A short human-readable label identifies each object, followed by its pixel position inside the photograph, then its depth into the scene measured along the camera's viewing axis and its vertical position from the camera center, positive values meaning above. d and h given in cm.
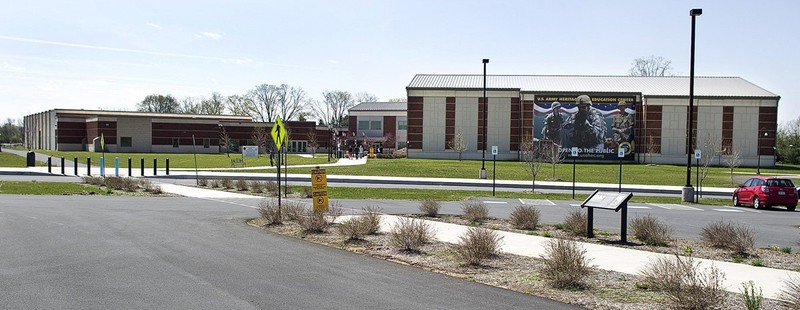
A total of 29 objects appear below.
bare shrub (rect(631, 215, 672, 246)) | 1226 -182
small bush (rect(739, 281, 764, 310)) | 639 -164
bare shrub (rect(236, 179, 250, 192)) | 2670 -212
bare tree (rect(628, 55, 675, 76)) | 10756 +1147
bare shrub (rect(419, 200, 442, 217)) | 1675 -187
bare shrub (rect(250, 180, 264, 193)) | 2561 -210
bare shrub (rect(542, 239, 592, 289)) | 828 -172
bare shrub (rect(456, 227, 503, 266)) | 984 -173
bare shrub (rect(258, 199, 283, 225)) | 1455 -182
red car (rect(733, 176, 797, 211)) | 2483 -208
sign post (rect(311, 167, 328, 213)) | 1511 -129
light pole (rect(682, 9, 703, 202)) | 2521 -182
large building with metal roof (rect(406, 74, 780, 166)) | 6694 +190
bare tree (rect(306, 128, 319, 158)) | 9488 +7
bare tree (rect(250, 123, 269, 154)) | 7530 -25
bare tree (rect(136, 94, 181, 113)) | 13825 +649
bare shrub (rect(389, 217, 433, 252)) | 1112 -177
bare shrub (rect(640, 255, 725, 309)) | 682 -167
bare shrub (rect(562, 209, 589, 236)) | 1355 -184
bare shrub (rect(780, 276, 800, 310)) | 659 -171
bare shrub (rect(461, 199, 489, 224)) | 1581 -188
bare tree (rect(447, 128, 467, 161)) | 6544 -62
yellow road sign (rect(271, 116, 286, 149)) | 1684 +6
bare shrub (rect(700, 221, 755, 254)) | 1115 -177
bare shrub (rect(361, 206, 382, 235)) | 1279 -172
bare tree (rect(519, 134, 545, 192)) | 3359 -95
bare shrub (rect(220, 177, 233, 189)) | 2795 -213
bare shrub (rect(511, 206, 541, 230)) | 1453 -184
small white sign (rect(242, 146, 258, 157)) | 6956 -176
